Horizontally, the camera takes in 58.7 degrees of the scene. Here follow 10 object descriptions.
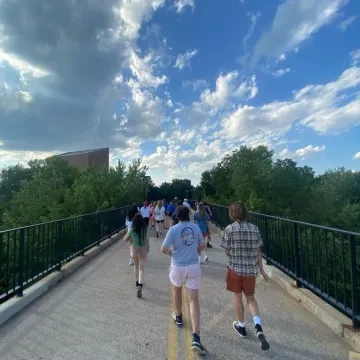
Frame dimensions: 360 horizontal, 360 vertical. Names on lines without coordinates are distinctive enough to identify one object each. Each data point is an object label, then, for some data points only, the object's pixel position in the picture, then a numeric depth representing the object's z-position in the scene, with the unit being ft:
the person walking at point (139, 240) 20.58
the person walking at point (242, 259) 13.15
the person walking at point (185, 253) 13.37
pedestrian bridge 12.04
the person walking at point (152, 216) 58.65
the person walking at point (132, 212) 22.72
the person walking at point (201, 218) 29.68
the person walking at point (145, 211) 44.90
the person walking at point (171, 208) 54.35
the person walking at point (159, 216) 49.87
